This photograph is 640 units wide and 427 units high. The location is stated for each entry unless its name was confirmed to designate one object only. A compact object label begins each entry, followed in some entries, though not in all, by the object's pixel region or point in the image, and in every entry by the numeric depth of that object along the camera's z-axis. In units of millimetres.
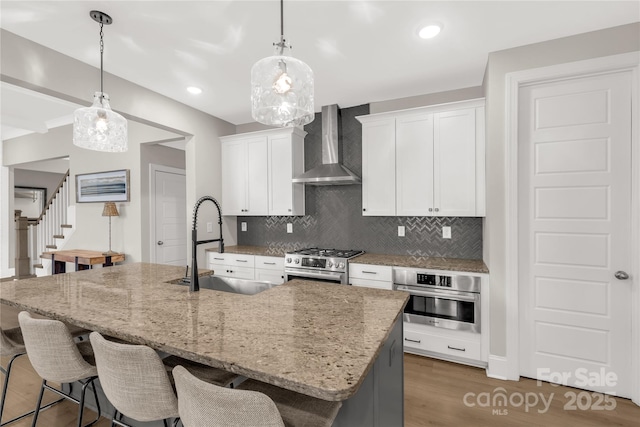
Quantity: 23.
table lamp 4352
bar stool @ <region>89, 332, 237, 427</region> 1092
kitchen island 927
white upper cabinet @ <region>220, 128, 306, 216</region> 3865
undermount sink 2105
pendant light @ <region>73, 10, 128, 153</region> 2068
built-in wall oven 2643
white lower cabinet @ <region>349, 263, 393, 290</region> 3018
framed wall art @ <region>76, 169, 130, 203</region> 4512
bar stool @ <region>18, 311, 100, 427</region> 1386
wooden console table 4191
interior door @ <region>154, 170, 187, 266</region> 4680
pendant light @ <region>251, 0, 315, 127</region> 1535
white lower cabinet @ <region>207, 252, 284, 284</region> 3658
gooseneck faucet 1715
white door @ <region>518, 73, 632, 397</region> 2230
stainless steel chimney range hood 3544
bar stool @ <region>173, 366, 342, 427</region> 837
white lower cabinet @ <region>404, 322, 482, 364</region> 2658
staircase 5223
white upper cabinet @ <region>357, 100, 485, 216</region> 2891
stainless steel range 3193
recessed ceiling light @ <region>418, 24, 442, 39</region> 2193
